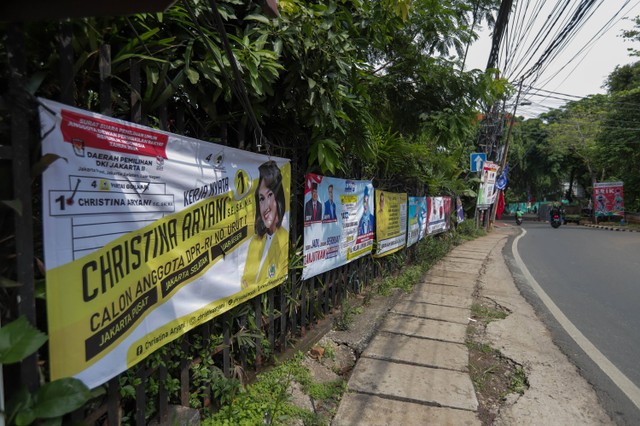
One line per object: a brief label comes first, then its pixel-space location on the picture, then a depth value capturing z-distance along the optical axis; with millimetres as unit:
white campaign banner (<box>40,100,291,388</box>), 1396
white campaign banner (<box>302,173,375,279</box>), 3484
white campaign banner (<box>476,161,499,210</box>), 16381
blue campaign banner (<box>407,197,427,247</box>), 7303
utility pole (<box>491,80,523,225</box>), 20419
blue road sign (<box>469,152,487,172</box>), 14430
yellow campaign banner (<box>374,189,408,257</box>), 5453
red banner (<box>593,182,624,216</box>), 27234
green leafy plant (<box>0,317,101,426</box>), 1192
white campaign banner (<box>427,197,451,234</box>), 9193
